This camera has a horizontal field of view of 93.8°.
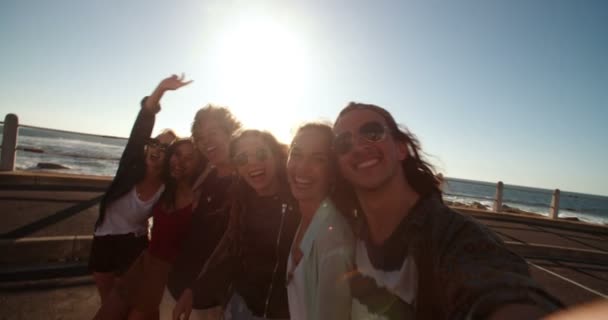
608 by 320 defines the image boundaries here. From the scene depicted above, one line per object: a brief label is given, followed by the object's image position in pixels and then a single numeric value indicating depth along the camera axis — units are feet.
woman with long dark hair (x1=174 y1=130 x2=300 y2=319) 6.24
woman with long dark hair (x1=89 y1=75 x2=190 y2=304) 8.50
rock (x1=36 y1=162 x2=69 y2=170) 67.46
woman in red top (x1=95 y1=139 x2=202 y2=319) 7.52
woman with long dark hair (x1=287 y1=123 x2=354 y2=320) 4.73
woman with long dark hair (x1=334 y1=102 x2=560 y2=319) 3.36
